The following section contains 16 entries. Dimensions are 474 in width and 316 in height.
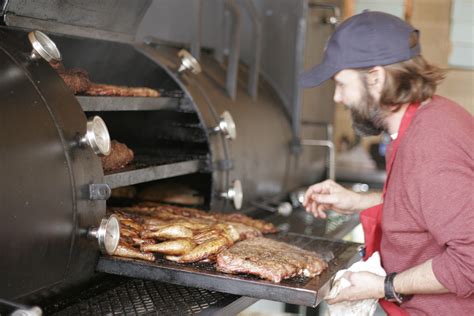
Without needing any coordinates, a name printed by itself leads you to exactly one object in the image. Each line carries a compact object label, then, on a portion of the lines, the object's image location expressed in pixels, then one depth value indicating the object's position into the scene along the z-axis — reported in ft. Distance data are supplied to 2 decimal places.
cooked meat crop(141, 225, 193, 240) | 8.17
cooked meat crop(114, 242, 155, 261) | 7.51
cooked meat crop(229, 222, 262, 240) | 9.08
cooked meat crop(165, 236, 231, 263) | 7.57
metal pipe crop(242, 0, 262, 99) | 13.29
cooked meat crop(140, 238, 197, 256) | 7.70
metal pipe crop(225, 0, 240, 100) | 12.23
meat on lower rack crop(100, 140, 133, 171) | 8.50
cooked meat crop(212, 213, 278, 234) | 9.88
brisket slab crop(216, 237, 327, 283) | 7.20
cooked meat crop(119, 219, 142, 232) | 8.46
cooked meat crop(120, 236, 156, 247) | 7.96
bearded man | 6.95
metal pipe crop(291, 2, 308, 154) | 14.55
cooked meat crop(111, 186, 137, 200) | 10.93
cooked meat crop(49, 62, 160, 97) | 8.29
